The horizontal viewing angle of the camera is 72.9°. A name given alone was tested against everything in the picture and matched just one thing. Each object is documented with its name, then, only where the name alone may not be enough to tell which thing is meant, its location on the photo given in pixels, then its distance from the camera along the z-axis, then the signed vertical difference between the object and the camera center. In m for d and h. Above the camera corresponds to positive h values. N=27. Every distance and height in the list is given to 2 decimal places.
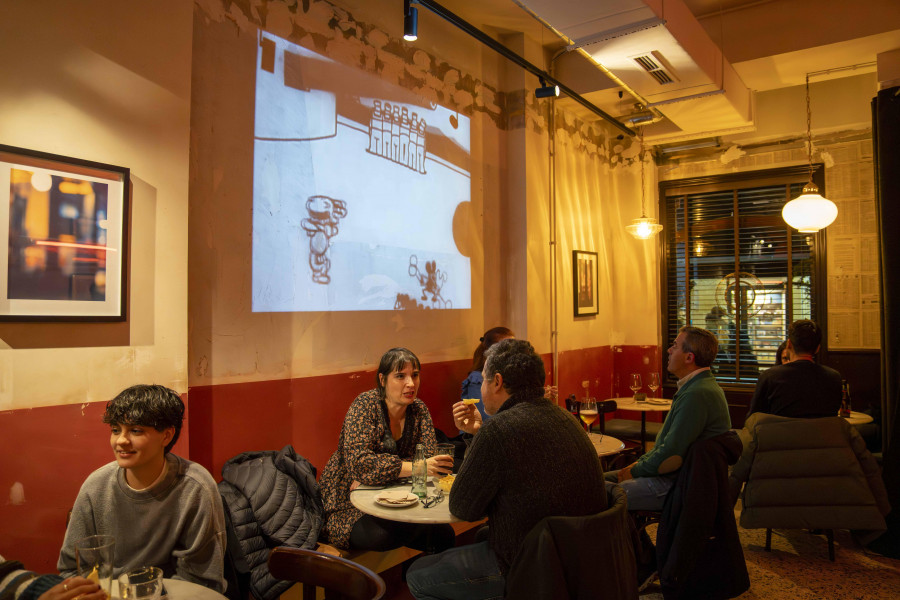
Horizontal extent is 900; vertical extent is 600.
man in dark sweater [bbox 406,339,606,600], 1.94 -0.50
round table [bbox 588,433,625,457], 3.47 -0.74
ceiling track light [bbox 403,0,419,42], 3.31 +1.63
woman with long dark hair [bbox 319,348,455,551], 2.79 -0.63
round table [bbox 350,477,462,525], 2.26 -0.74
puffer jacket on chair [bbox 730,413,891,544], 3.60 -0.96
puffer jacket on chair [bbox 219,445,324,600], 2.58 -0.83
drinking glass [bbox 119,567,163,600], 1.42 -0.62
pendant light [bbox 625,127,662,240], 5.95 +0.90
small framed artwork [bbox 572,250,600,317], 6.12 +0.39
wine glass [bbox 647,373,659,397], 5.87 -0.63
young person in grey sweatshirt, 1.89 -0.58
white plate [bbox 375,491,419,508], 2.42 -0.72
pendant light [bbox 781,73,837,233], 5.01 +0.90
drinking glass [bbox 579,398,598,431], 3.70 -0.56
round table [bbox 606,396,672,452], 4.93 -0.71
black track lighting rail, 3.60 +1.89
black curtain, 4.16 +0.47
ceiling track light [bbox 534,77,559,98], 4.88 +1.87
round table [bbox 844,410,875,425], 4.60 -0.77
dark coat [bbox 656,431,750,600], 2.84 -1.01
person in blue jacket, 4.14 -0.27
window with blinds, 6.35 +0.58
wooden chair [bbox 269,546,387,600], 1.63 -0.71
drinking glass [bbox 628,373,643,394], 5.26 -0.54
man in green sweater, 3.01 -0.51
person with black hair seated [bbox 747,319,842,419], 3.82 -0.42
